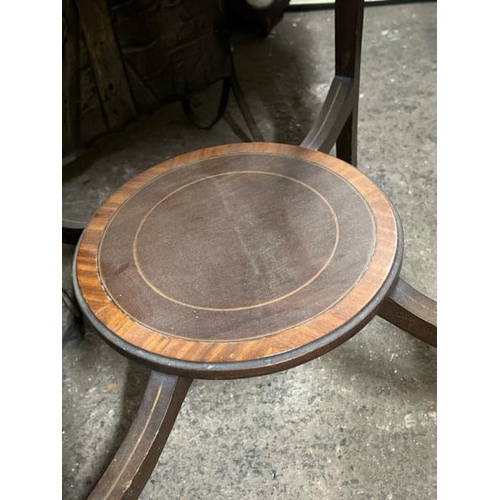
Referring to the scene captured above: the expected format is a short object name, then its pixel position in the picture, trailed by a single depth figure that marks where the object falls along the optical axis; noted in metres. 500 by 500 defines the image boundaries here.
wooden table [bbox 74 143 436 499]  0.94
